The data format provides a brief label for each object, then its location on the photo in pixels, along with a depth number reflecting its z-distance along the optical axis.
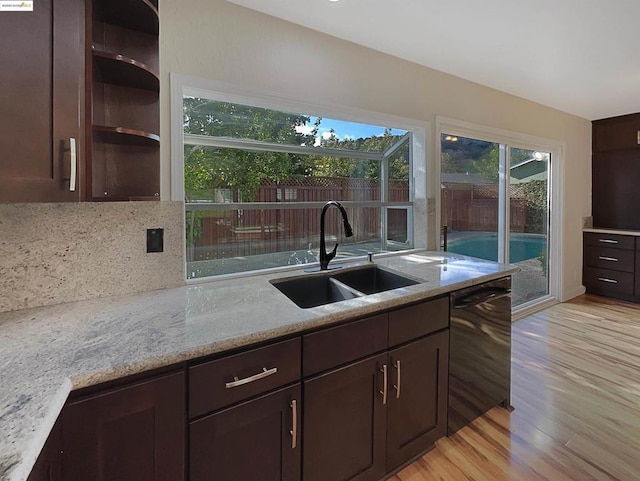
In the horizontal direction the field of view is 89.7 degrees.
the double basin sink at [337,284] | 1.86
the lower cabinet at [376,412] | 1.29
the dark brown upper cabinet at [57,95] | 0.95
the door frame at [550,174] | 2.82
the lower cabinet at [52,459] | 0.74
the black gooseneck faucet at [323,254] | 2.03
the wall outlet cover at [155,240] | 1.62
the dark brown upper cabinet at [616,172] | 4.31
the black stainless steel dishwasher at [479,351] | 1.77
